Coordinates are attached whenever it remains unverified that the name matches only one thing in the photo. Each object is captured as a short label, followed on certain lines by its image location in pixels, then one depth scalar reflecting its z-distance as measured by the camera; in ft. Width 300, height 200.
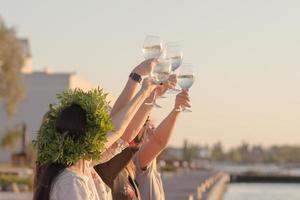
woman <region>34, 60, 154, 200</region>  12.01
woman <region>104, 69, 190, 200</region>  16.62
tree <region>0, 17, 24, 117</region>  136.05
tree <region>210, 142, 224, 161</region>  509.35
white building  197.26
